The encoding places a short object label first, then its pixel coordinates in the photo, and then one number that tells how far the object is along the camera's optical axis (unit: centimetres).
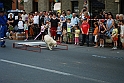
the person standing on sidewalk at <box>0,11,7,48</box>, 1706
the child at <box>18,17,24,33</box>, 2288
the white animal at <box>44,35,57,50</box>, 1605
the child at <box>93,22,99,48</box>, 1819
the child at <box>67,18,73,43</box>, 1977
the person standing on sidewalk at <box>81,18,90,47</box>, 1861
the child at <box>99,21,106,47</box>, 1798
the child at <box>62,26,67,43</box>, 1998
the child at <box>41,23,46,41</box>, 2139
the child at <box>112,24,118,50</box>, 1728
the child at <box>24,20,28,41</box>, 2235
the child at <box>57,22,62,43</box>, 2027
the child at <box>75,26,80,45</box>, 1905
